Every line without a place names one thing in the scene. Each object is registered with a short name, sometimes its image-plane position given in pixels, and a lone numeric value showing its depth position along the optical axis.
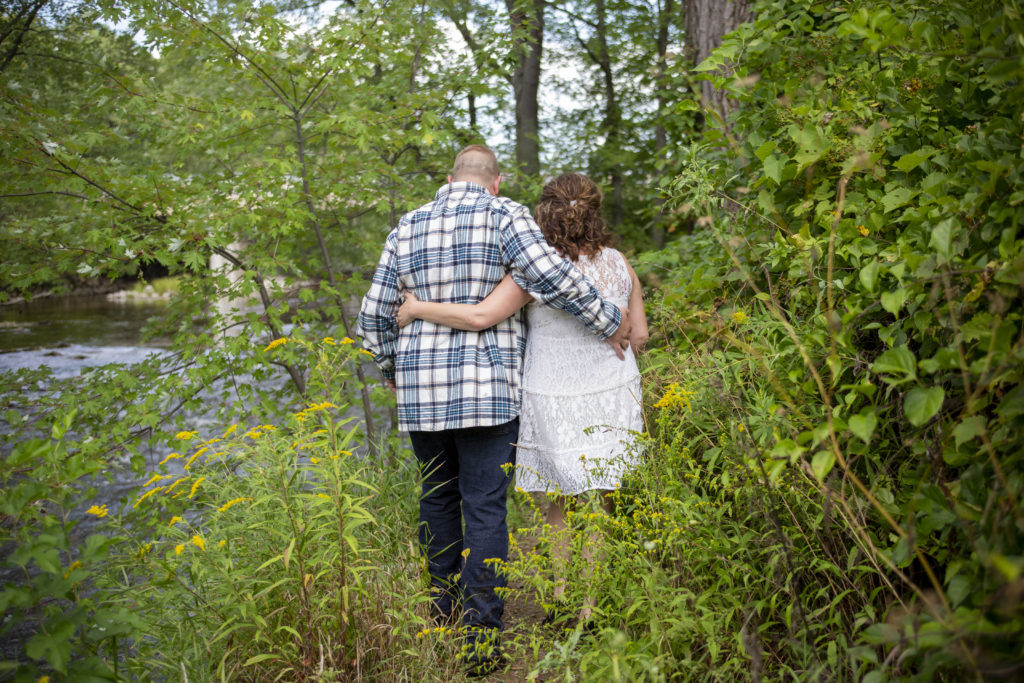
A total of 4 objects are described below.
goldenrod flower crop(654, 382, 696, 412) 2.40
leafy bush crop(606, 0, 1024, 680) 1.31
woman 2.59
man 2.51
